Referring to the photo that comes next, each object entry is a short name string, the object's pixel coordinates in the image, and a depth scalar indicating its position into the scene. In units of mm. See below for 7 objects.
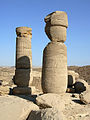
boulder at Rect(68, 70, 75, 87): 13430
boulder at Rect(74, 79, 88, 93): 11834
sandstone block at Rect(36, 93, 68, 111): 6422
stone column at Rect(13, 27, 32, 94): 11736
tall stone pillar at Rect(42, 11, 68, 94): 7883
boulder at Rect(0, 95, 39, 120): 5262
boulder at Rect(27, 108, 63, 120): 4635
